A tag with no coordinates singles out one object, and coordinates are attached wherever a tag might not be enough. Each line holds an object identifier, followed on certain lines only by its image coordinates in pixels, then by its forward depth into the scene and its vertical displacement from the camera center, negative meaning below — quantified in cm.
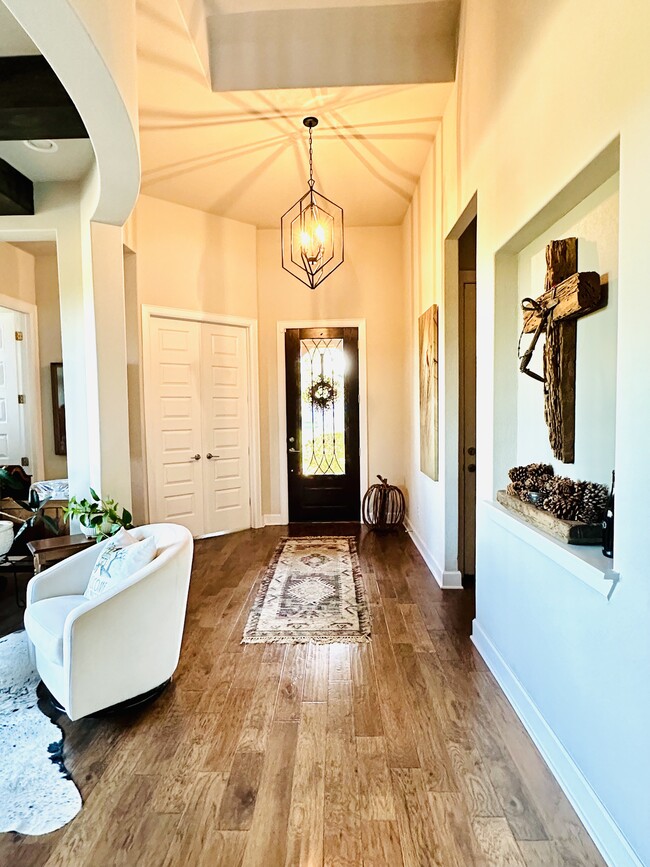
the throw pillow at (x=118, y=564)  221 -74
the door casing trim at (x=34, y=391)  492 +19
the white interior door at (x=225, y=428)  497 -22
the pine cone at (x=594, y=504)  168 -36
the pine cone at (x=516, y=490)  212 -40
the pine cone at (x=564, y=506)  171 -38
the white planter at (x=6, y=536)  338 -91
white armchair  193 -98
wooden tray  165 -46
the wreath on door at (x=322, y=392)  551 +16
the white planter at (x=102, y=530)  322 -84
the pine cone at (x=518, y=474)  218 -33
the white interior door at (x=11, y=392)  489 +19
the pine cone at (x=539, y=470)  211 -30
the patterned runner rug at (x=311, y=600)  284 -137
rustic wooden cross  185 +23
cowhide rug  161 -139
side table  284 -85
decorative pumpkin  509 -113
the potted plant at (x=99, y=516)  311 -72
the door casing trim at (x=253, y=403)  503 +4
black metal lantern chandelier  372 +174
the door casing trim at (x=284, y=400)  542 +8
